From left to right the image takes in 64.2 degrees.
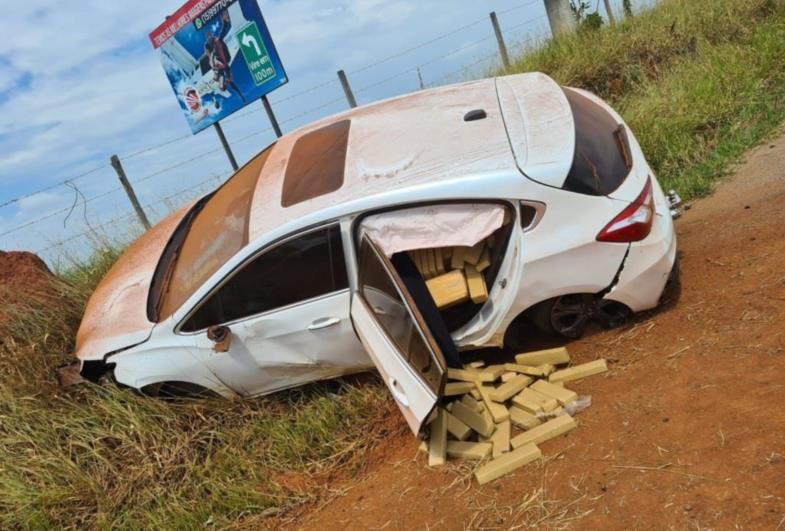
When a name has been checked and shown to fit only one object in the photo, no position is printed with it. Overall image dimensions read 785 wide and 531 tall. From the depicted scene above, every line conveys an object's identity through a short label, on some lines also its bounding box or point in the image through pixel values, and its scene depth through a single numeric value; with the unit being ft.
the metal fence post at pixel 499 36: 37.87
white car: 11.30
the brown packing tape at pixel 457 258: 12.12
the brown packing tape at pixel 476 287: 11.85
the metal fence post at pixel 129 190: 30.81
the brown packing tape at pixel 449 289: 11.85
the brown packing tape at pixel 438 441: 11.37
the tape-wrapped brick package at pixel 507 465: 10.48
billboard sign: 26.61
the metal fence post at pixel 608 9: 43.84
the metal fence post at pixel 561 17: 32.24
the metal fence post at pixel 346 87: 34.06
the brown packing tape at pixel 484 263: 12.01
